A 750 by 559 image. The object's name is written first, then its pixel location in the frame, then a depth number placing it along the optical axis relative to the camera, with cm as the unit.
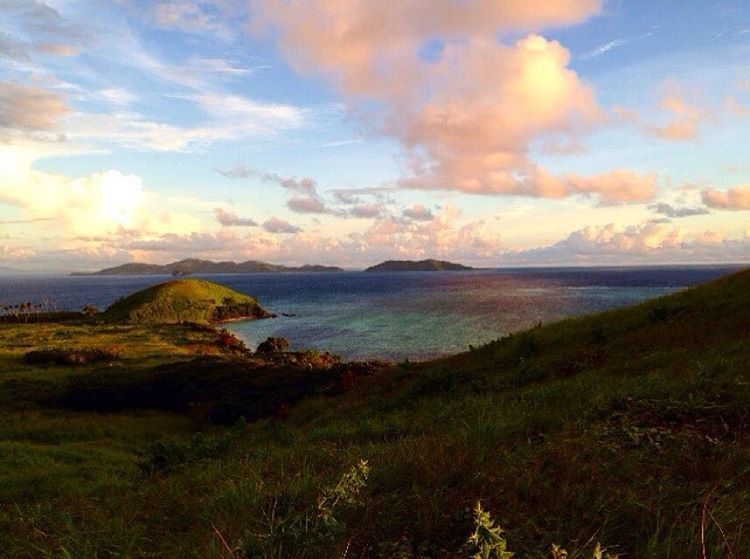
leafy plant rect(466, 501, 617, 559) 308
